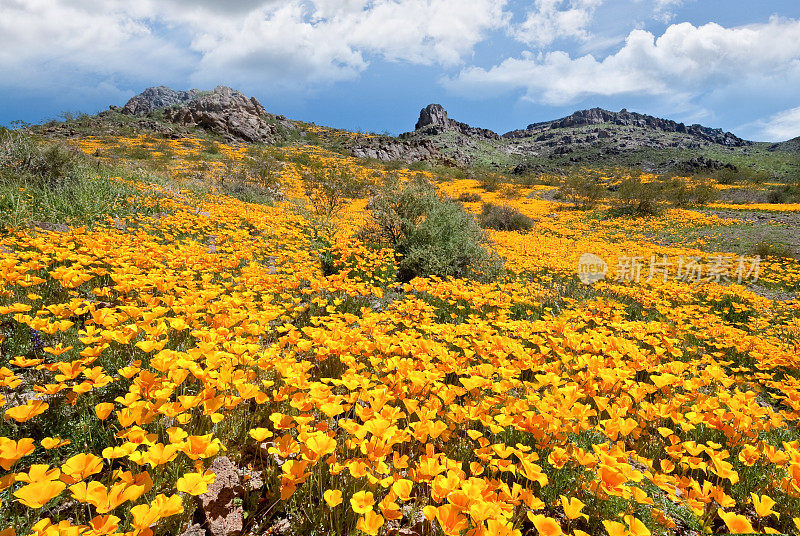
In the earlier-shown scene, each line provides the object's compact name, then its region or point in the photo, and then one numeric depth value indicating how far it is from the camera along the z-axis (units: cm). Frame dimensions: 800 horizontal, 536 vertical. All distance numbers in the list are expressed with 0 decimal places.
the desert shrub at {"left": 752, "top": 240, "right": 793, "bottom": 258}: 1248
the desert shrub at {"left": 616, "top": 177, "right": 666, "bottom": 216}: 2377
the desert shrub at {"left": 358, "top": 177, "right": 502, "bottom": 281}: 834
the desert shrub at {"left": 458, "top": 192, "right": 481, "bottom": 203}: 2859
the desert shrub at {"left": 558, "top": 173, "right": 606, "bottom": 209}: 2805
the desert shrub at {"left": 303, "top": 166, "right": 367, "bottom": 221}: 1497
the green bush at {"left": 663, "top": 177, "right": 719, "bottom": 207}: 2743
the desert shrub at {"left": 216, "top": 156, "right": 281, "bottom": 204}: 1750
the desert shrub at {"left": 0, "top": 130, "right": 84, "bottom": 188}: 914
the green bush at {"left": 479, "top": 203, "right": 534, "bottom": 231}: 1944
